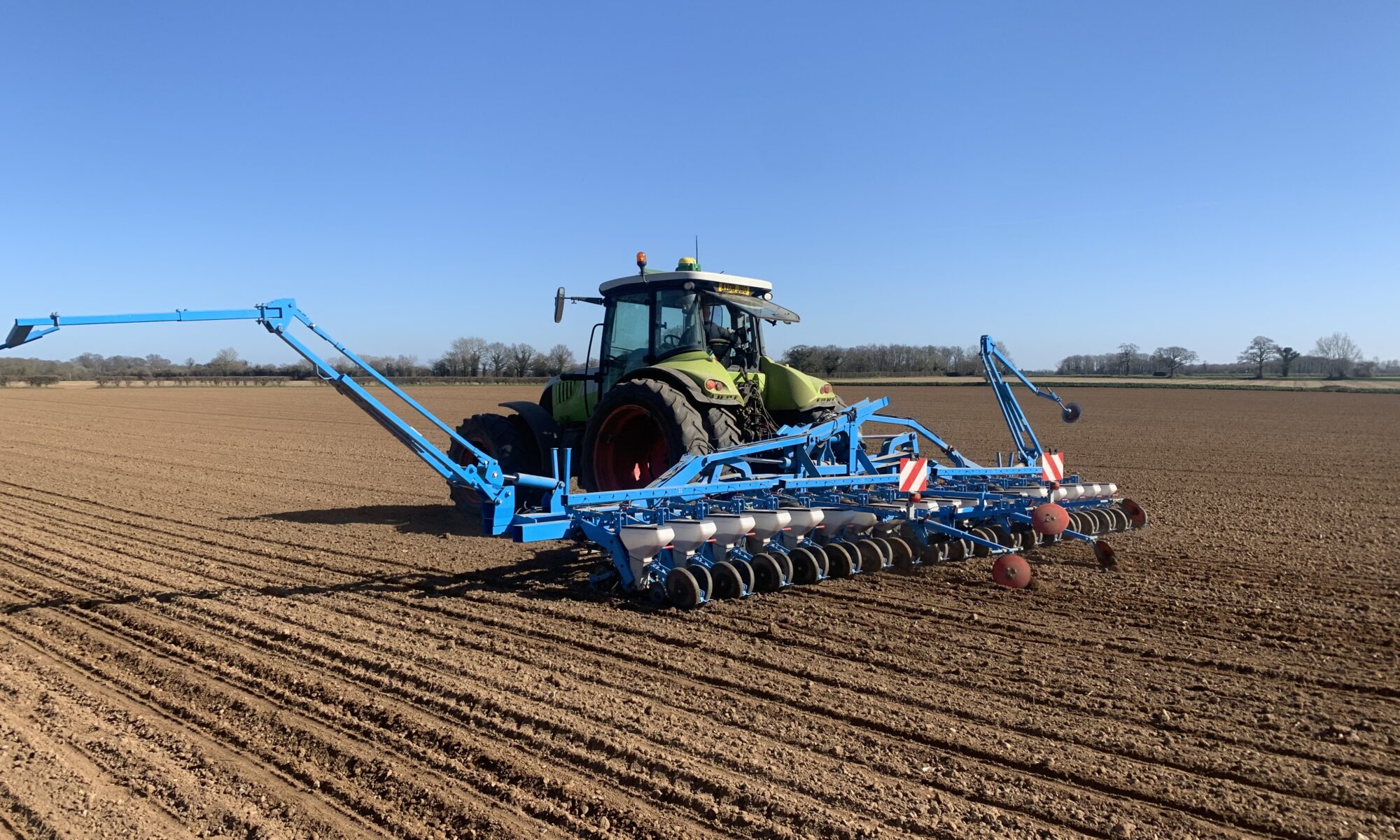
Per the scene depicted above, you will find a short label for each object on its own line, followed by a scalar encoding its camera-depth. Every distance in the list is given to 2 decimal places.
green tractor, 6.82
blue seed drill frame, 5.41
